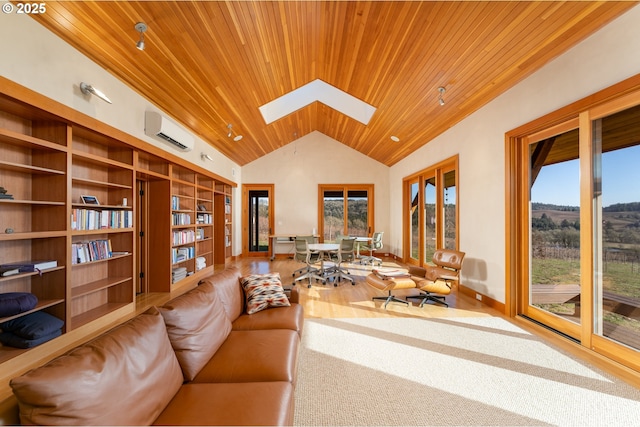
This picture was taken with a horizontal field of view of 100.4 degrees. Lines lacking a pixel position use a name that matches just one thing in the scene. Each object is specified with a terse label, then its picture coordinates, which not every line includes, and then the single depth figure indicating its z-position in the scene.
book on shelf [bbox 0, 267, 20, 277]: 2.30
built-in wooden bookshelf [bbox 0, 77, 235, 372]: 2.49
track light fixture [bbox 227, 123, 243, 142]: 5.58
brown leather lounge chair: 3.77
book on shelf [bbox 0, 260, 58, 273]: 2.43
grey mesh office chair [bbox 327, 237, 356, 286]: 5.70
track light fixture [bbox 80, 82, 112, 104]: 2.80
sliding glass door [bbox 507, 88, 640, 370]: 2.33
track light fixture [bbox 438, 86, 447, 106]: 3.84
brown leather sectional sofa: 0.91
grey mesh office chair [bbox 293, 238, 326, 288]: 5.27
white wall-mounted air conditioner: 3.88
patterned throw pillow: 2.56
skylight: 5.86
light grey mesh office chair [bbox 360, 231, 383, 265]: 7.34
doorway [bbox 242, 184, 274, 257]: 8.80
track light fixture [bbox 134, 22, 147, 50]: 2.57
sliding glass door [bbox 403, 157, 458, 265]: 5.27
